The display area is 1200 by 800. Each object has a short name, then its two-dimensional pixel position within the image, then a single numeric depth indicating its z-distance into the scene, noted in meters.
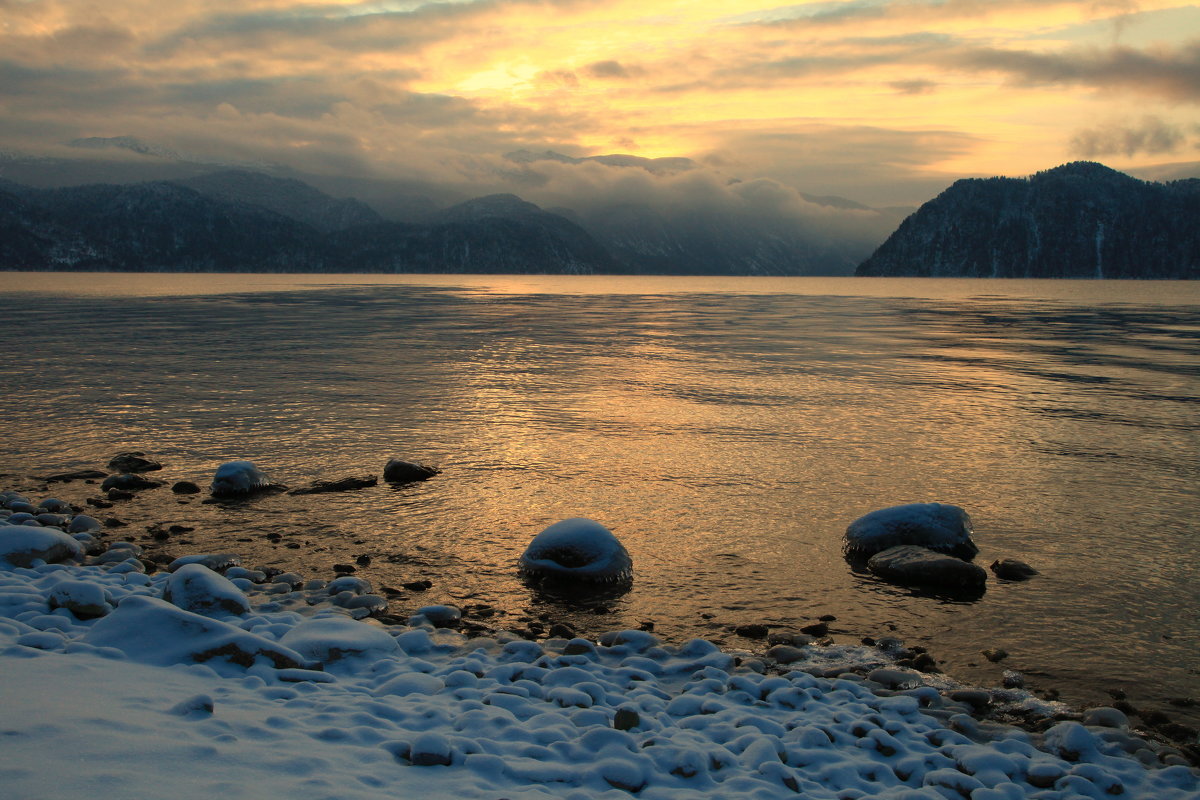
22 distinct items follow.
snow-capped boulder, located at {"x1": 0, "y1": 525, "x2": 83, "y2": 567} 13.06
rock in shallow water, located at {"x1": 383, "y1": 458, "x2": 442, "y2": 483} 19.48
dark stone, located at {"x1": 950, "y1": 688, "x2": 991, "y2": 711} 9.95
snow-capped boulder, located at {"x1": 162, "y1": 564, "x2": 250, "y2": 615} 11.25
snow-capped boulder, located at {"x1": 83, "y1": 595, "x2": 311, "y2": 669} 9.39
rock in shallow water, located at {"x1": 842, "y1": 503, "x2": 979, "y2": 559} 15.02
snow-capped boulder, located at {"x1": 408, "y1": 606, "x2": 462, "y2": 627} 11.89
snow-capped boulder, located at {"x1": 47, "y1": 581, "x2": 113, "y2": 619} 10.62
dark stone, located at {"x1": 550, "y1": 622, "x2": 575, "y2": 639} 11.58
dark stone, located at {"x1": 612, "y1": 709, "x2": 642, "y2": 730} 8.73
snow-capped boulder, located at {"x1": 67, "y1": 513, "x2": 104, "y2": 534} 15.21
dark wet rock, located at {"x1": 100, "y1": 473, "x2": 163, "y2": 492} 18.33
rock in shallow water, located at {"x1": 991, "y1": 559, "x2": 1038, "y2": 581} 14.13
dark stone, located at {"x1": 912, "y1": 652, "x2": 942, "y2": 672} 10.91
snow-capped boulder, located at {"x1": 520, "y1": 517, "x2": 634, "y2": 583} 13.79
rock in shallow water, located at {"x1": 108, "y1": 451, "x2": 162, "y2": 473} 19.78
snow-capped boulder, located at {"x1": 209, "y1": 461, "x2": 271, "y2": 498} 17.94
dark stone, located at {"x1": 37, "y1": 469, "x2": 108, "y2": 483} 19.11
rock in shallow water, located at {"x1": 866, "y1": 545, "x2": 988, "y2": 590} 13.70
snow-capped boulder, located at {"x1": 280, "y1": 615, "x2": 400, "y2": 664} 10.20
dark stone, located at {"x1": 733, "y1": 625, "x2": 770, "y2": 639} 11.84
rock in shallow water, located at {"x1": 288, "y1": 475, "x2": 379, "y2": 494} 18.59
